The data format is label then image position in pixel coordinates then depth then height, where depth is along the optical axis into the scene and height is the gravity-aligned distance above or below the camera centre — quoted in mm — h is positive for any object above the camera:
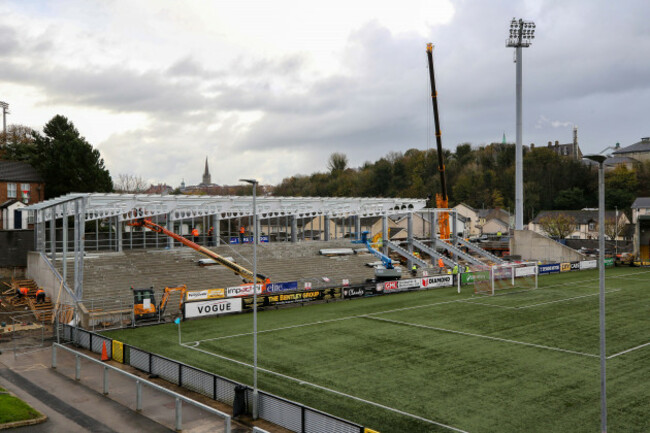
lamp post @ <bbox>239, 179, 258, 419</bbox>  17078 -5996
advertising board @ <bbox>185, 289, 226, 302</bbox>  35809 -5589
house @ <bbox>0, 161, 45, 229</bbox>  62656 +3511
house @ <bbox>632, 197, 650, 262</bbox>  65312 -3400
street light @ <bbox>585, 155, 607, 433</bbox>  11919 -1333
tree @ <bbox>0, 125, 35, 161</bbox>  76625 +10732
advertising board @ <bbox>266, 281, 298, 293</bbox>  40062 -5712
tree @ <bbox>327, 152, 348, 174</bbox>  141250 +13109
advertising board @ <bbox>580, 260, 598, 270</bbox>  60906 -6102
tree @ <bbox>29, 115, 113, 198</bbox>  63094 +5521
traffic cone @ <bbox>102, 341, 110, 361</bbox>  24422 -6508
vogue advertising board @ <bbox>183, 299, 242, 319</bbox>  33250 -6073
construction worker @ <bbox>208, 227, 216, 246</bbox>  53244 -2692
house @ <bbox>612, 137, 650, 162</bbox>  132375 +15099
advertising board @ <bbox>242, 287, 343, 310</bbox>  36344 -6205
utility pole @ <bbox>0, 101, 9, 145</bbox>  90750 +17741
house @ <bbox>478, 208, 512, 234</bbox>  113750 -1271
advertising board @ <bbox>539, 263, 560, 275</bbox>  56541 -6116
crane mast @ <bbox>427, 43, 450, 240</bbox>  69812 +8710
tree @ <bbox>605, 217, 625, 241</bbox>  91000 -2949
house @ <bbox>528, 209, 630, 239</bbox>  96575 -1705
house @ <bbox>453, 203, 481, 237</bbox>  115625 -1476
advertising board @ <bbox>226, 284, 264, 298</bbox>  37125 -5554
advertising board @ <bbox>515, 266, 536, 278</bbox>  48334 -5496
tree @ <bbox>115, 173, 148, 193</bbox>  114362 +5514
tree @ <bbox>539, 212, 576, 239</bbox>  94625 -2498
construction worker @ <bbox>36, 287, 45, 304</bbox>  36406 -5736
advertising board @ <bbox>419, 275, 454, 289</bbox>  47031 -6264
